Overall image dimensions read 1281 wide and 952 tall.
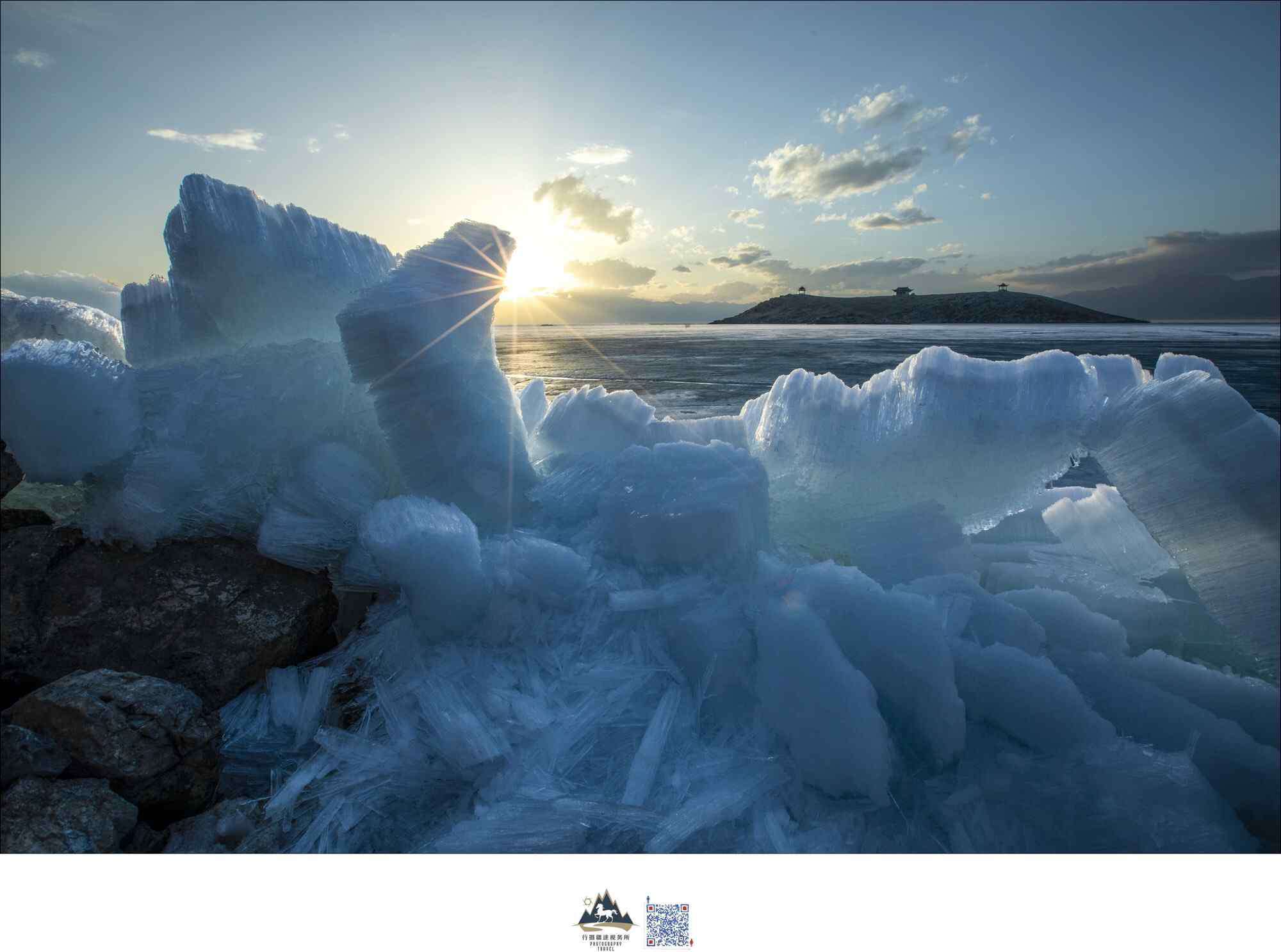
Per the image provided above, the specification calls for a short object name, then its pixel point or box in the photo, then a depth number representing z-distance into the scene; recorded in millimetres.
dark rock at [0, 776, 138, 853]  984
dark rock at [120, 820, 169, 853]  1032
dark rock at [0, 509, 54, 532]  1480
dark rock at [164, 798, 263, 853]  1070
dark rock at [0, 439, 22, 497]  1379
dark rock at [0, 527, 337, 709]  1311
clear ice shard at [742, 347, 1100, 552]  1607
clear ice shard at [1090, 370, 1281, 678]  1148
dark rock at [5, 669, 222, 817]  1048
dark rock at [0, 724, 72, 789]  1002
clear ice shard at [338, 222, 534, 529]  1523
